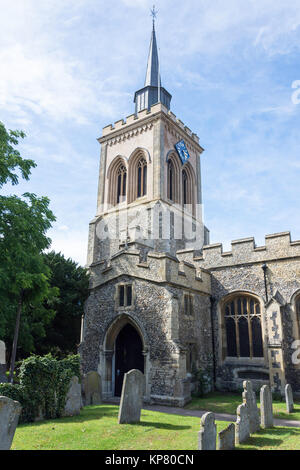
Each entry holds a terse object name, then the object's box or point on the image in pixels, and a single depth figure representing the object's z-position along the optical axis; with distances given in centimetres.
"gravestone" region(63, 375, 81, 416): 916
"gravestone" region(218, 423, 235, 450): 570
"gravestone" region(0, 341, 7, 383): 1111
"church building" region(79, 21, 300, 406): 1252
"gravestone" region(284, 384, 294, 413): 1016
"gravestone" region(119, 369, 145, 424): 794
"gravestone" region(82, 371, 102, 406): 1184
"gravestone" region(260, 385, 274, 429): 792
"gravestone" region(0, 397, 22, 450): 532
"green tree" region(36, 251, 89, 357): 1608
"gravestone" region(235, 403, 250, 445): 648
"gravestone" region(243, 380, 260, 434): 733
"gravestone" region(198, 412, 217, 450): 534
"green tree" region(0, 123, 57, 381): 1061
